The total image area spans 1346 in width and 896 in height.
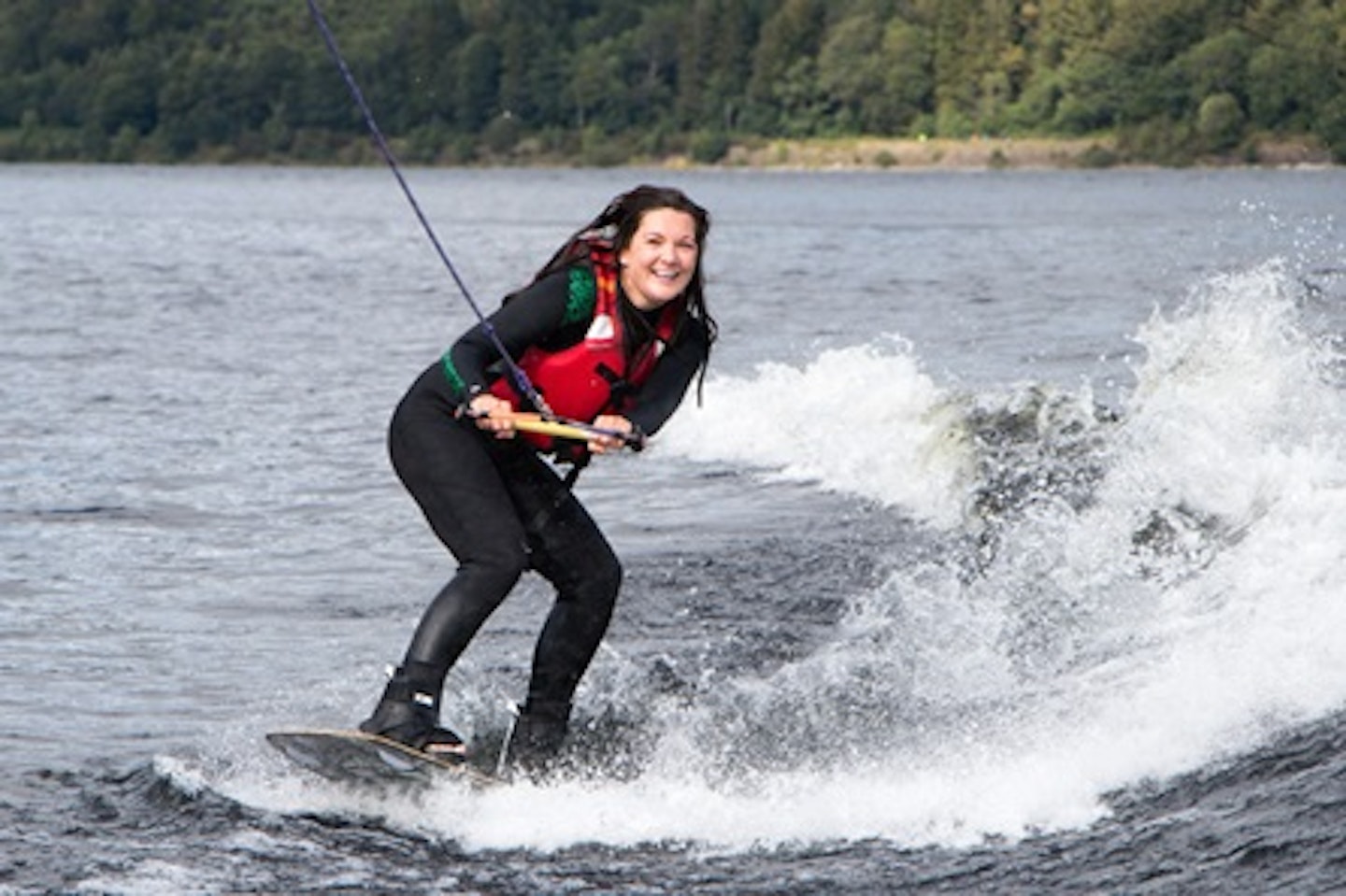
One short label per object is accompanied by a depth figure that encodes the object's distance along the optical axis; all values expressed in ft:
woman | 54.60
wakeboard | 54.34
